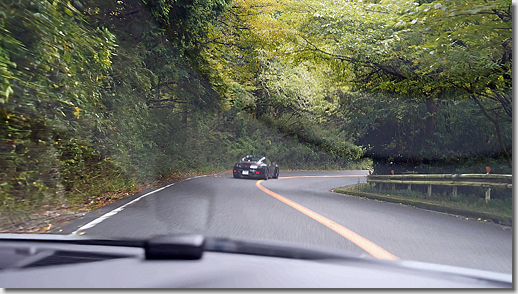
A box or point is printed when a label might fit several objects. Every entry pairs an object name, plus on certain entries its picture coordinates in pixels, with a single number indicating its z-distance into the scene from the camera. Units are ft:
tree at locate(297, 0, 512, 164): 28.48
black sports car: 77.00
